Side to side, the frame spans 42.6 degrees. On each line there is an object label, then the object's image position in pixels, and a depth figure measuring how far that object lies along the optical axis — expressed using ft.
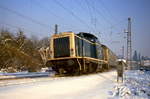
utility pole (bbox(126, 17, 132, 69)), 109.19
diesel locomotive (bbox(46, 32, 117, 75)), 46.68
